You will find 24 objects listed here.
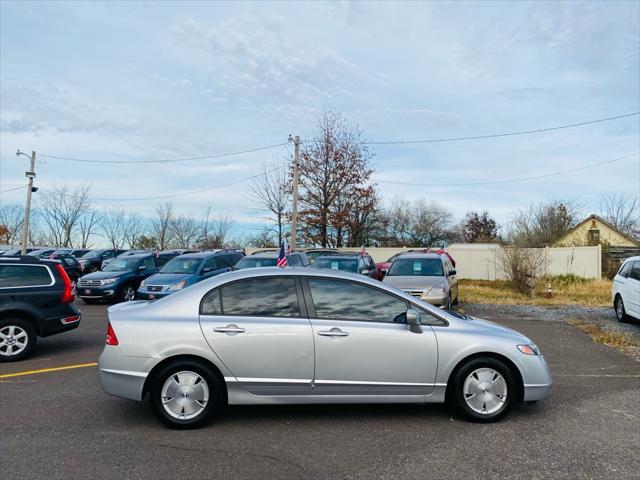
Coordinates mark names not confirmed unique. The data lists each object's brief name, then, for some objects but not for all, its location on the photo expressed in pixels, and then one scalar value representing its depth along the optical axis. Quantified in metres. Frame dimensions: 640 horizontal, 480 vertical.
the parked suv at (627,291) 11.84
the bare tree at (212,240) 56.16
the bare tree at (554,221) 43.28
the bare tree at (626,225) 42.38
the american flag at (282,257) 15.40
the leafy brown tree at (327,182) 37.91
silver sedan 4.98
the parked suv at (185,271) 14.69
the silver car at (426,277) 12.22
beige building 40.94
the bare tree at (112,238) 61.10
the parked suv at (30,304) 8.36
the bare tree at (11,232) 63.53
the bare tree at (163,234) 59.22
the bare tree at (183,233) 58.97
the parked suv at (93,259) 30.39
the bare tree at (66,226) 58.09
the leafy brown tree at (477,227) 67.75
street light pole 32.69
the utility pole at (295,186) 26.83
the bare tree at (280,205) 39.44
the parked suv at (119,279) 16.56
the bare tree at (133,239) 60.75
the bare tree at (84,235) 59.72
